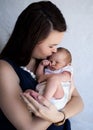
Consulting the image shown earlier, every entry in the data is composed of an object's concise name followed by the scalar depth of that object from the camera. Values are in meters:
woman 1.13
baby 1.21
